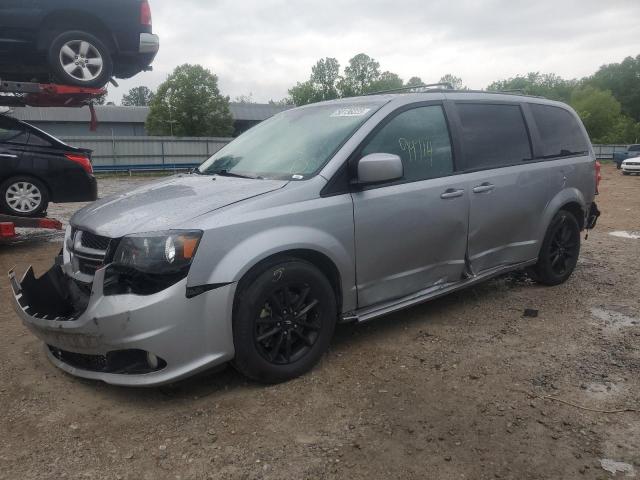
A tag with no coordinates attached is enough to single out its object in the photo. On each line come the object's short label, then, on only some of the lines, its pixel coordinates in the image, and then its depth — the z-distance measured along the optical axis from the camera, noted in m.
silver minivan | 2.73
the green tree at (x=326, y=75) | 73.06
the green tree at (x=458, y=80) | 88.43
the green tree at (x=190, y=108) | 45.72
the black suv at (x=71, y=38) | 7.08
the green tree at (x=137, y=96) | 111.57
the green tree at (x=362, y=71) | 76.00
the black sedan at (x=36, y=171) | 7.13
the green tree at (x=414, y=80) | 76.41
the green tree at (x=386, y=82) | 72.75
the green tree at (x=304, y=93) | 68.81
